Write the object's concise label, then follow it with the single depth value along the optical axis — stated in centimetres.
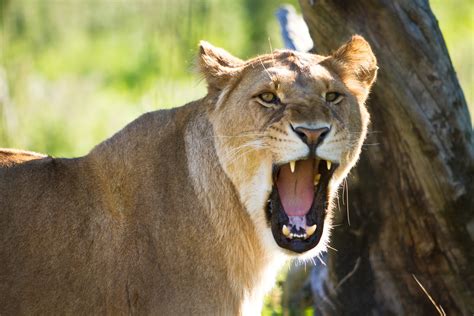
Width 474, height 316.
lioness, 1039
